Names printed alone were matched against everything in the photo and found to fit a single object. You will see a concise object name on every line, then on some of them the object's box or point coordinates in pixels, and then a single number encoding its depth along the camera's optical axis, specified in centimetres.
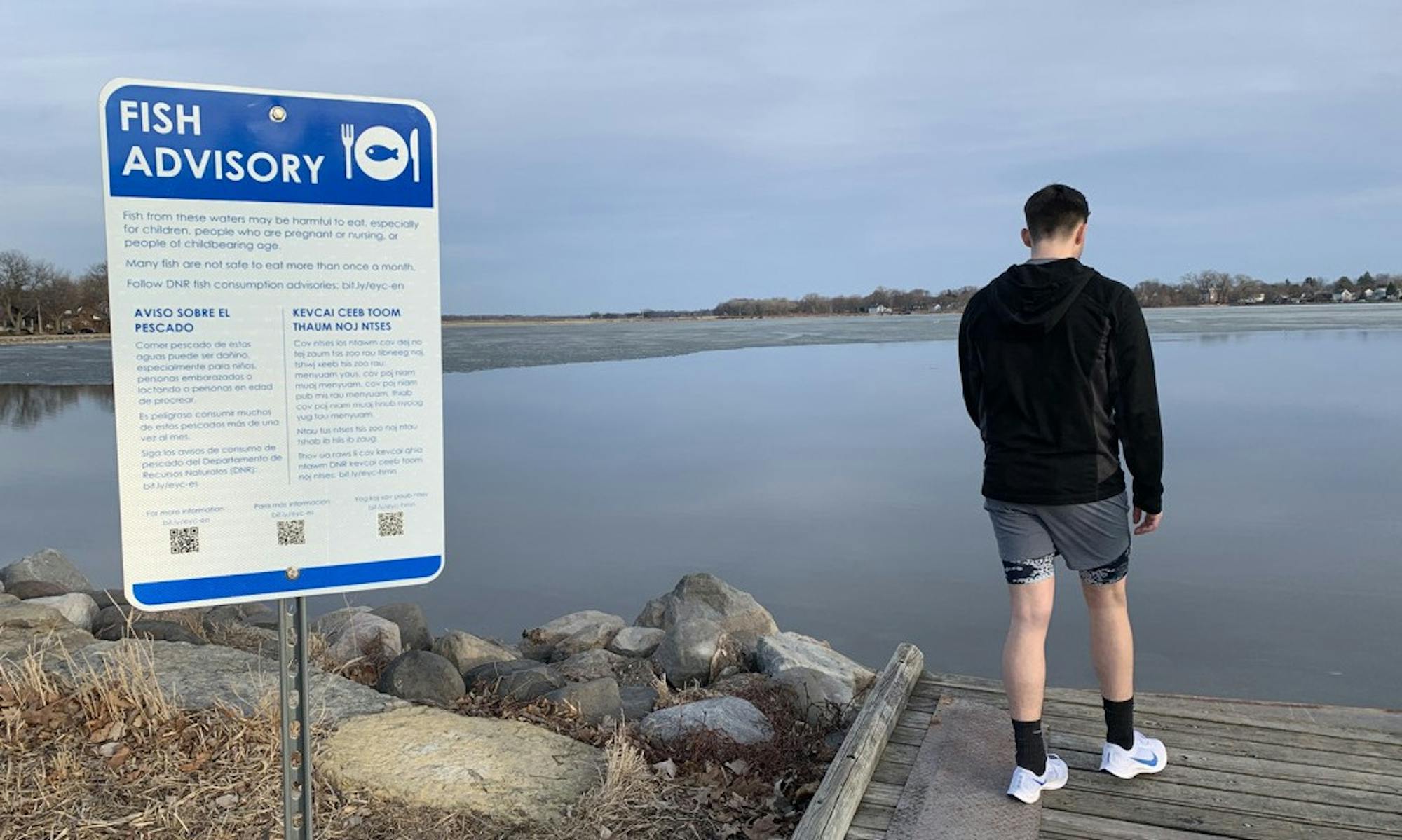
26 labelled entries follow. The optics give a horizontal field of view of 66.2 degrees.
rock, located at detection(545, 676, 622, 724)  517
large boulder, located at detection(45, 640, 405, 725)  469
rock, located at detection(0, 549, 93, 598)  865
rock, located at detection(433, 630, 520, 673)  647
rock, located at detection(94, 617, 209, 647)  615
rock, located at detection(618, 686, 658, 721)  540
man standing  368
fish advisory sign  290
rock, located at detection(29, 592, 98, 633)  688
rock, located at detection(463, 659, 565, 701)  553
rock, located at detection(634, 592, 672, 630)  809
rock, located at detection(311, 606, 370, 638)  682
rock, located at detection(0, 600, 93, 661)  545
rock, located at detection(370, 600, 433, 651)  727
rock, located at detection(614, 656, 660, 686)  665
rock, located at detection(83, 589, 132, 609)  763
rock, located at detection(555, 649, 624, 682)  656
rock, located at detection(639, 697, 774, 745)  486
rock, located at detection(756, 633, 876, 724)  553
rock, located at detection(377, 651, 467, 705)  537
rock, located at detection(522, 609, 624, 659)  762
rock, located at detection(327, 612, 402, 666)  628
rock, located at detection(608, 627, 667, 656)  733
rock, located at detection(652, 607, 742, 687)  678
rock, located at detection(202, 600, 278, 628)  704
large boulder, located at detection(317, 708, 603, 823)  412
